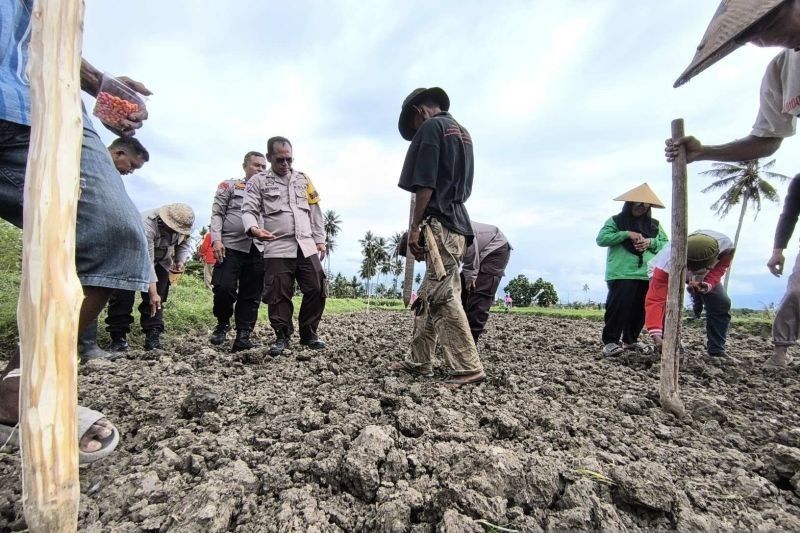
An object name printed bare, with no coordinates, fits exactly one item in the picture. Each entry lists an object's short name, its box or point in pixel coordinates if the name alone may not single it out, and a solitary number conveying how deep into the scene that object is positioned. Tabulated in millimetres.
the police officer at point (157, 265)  3783
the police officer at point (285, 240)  3625
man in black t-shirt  2738
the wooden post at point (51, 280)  936
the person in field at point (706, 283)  3702
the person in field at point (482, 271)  3980
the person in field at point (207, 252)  5341
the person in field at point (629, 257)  4133
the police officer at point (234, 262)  3955
